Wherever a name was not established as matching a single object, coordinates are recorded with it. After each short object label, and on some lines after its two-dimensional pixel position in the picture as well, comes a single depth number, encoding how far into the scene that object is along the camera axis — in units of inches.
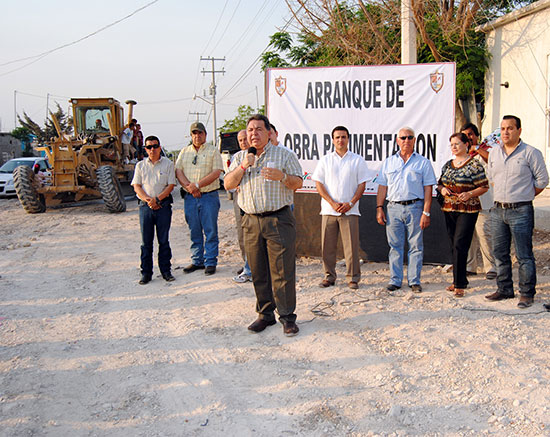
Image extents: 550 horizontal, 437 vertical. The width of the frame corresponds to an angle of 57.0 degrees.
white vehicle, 629.3
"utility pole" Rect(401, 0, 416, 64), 311.7
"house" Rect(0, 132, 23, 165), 1398.9
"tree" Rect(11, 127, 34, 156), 1520.7
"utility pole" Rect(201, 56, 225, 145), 1883.6
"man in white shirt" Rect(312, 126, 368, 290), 223.5
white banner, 245.8
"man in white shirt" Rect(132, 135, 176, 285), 237.8
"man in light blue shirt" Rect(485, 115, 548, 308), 187.6
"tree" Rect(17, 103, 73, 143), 1509.7
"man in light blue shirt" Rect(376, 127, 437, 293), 212.4
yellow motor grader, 465.7
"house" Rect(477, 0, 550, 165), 409.4
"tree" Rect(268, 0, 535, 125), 436.5
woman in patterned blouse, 203.2
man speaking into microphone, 166.2
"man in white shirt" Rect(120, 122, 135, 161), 567.5
